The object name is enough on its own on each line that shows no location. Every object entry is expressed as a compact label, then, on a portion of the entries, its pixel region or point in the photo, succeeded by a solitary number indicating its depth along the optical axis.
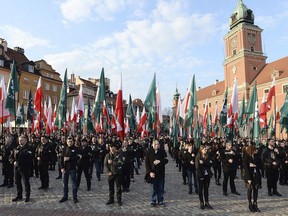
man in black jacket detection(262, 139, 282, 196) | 10.59
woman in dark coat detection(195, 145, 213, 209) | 8.39
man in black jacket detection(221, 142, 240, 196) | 10.37
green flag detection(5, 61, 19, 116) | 14.45
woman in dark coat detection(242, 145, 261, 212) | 8.16
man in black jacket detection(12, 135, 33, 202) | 8.90
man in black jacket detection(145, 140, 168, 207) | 8.52
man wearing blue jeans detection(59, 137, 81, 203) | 8.82
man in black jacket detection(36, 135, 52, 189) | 10.99
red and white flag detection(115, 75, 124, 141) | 10.88
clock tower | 62.50
